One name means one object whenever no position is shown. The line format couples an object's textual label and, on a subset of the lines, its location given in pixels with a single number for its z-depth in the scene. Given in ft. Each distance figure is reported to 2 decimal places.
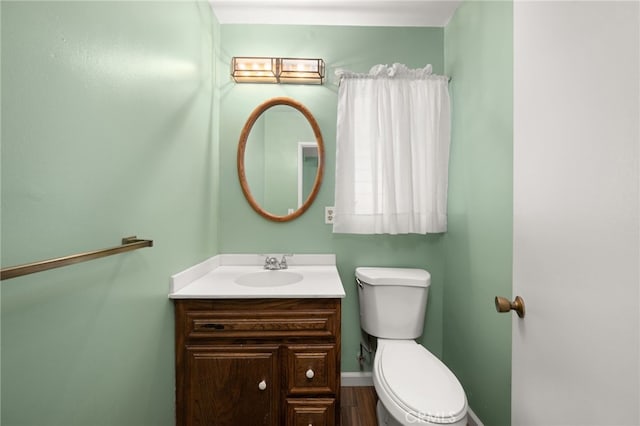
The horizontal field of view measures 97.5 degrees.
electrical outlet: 6.35
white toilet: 3.48
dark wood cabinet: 4.20
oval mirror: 6.27
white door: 1.59
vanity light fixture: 5.96
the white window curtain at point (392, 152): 5.88
